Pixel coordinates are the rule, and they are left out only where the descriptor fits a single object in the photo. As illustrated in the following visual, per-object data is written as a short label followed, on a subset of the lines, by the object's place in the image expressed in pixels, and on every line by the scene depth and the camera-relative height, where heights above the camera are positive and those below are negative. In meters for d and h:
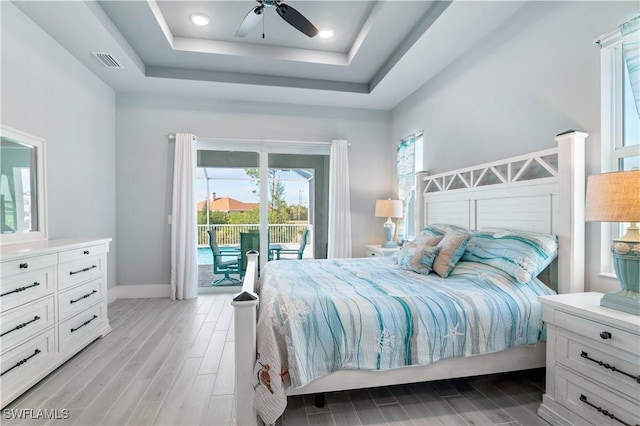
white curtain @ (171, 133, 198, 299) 4.18 -0.20
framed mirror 2.40 +0.20
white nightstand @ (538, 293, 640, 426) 1.37 -0.77
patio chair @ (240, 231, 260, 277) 4.64 -0.49
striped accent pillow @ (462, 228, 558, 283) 2.00 -0.30
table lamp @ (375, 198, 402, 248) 4.26 -0.03
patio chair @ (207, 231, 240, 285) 4.56 -0.84
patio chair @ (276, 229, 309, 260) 4.84 -0.62
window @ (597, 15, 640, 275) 1.87 +0.58
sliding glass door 4.55 +0.16
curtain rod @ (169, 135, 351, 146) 4.39 +1.05
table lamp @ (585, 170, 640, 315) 1.42 -0.03
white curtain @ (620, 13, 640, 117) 1.71 +0.90
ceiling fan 2.27 +1.53
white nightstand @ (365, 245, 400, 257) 4.05 -0.56
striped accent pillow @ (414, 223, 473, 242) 2.90 -0.20
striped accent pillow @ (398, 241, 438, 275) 2.50 -0.41
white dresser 1.89 -0.72
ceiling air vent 3.15 +1.64
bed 1.54 -0.61
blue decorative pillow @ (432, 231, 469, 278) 2.40 -0.36
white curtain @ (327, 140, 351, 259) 4.69 +0.11
